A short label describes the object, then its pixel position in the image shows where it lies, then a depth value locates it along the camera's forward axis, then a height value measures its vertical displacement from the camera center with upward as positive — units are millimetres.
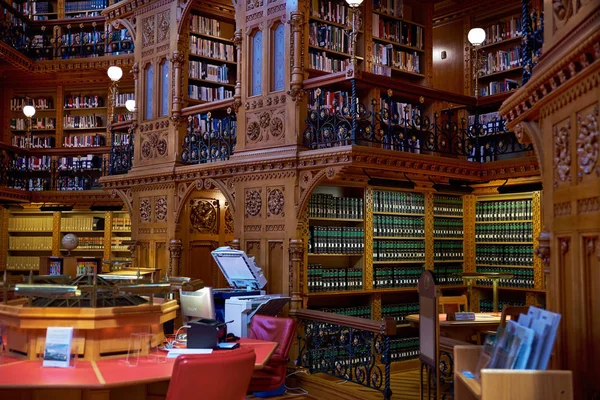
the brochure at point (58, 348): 4195 -633
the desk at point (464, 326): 6781 -813
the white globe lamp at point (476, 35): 7910 +2379
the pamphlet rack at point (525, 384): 2855 -586
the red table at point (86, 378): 3727 -745
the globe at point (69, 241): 11387 +40
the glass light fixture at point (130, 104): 11574 +2400
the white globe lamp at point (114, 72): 10680 +2654
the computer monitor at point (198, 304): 5309 -469
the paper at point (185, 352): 4539 -713
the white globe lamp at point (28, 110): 12633 +2441
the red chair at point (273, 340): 5430 -813
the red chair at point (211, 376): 3545 -691
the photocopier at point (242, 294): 7223 -555
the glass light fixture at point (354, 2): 6426 +2248
